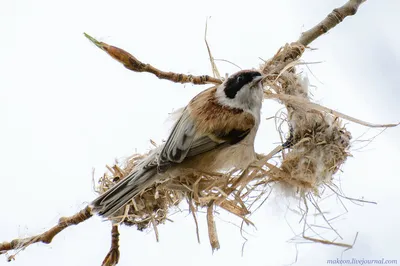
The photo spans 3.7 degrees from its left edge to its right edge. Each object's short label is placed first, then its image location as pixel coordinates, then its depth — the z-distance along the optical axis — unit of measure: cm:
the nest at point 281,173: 299
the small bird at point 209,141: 300
